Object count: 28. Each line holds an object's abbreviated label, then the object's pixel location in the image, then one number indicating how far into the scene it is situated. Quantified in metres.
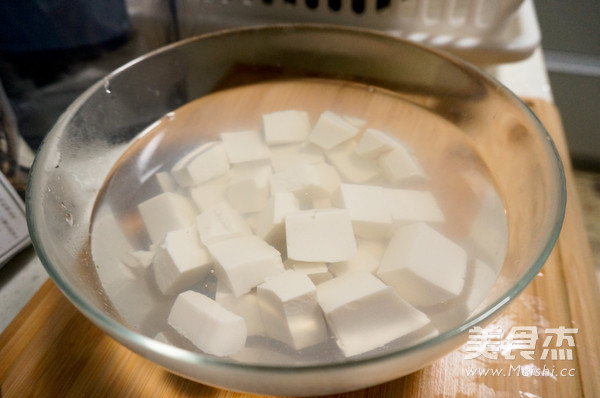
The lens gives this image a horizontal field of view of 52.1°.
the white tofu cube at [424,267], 0.21
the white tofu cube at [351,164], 0.27
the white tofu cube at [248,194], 0.25
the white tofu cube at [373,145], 0.27
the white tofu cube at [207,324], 0.20
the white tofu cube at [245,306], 0.21
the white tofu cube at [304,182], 0.25
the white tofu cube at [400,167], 0.26
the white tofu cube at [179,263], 0.22
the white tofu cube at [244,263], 0.21
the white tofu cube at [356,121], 0.29
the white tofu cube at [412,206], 0.24
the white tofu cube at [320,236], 0.22
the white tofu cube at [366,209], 0.24
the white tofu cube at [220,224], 0.23
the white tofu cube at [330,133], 0.28
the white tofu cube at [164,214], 0.24
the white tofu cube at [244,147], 0.27
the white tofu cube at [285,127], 0.28
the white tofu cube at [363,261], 0.22
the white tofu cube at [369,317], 0.20
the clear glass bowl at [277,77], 0.17
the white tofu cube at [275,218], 0.23
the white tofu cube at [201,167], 0.26
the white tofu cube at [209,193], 0.26
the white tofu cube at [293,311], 0.20
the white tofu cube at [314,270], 0.22
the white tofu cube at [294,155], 0.27
